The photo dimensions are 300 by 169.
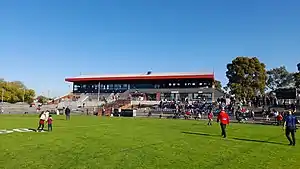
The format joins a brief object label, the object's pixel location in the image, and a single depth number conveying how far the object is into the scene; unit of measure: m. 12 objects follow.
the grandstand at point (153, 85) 58.96
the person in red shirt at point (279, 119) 28.09
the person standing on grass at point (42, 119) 16.83
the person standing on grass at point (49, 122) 16.63
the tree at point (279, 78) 83.16
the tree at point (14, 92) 69.03
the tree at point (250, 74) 58.91
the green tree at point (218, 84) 83.59
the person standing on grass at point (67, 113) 29.54
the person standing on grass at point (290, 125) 12.65
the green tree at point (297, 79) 59.63
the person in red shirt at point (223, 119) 14.80
